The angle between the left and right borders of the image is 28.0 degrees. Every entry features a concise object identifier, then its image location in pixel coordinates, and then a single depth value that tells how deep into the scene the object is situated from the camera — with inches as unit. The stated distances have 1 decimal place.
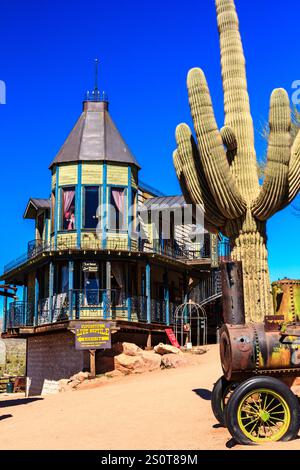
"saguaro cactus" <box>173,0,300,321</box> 463.5
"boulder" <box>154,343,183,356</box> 936.9
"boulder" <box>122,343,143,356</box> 936.3
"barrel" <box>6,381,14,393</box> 1206.3
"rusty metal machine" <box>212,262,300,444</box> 327.6
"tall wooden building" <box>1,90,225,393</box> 996.7
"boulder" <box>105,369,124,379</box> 890.1
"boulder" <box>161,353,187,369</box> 874.8
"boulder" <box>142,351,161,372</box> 891.4
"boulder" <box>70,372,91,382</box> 879.9
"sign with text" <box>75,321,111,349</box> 896.9
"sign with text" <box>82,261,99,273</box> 1007.0
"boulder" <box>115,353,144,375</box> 893.8
